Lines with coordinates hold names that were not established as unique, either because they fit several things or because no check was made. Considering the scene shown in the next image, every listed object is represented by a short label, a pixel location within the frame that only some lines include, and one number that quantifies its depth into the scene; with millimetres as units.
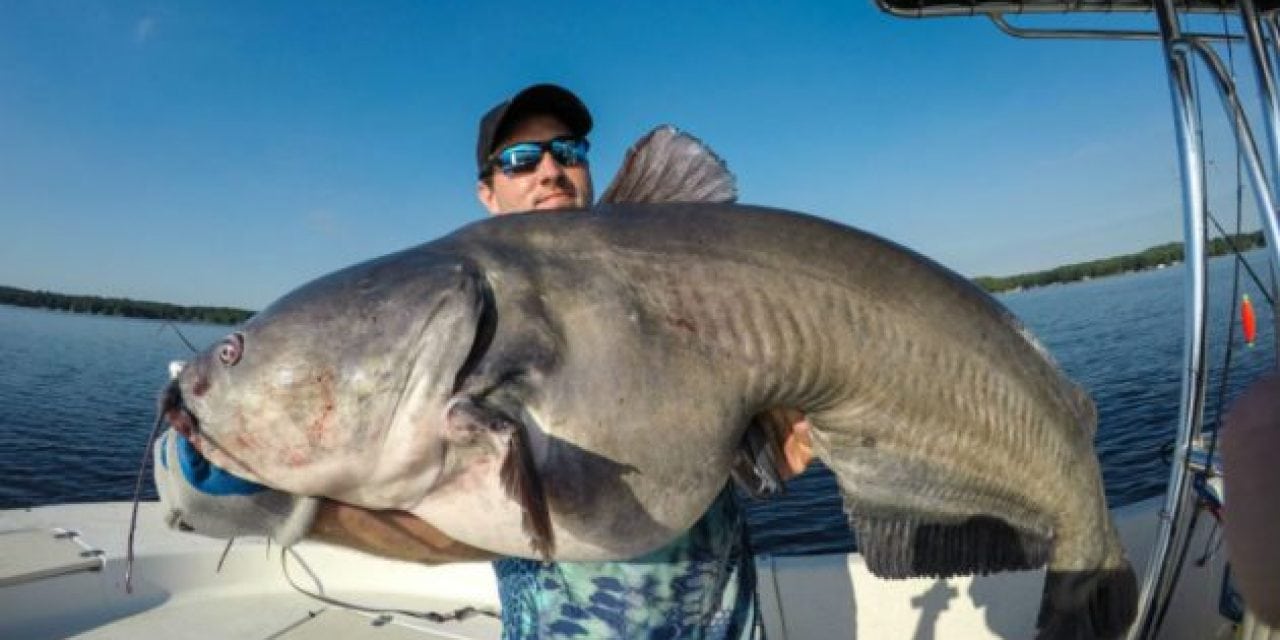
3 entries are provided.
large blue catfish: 754
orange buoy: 1945
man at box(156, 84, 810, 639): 792
